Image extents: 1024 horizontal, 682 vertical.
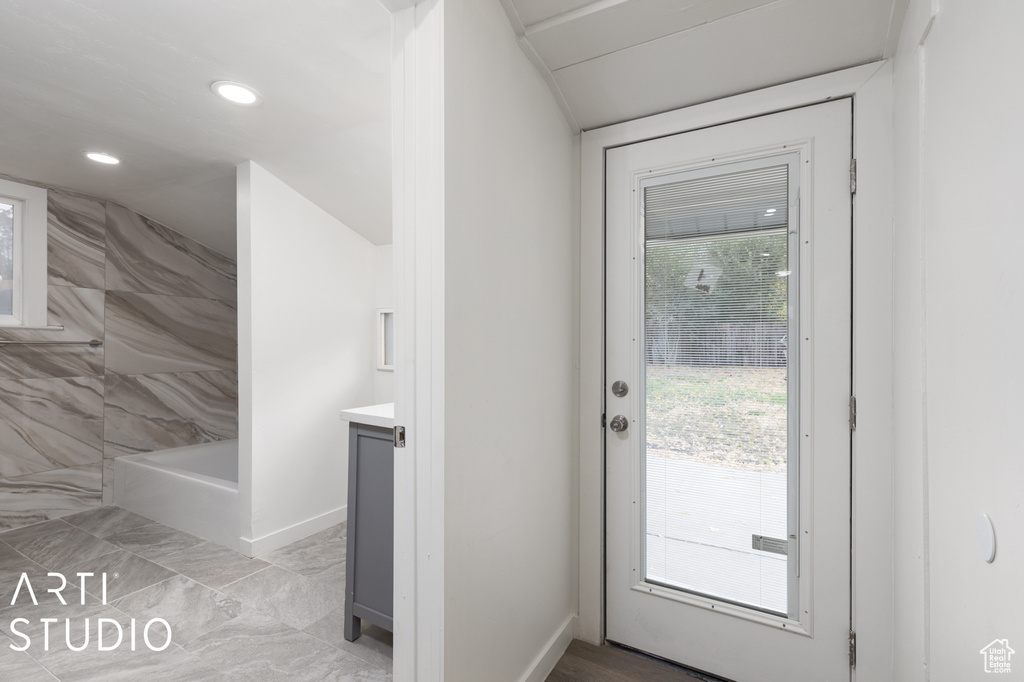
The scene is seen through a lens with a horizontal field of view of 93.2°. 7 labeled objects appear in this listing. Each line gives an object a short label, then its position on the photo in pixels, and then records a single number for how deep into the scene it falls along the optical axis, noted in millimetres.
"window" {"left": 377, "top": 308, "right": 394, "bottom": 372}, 3203
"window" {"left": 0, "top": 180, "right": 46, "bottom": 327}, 2775
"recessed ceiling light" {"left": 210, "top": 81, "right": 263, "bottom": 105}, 1795
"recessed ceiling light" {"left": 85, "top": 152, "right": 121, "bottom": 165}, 2434
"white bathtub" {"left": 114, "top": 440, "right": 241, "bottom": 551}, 2609
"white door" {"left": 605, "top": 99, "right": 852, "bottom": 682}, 1445
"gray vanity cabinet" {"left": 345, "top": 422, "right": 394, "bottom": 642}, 1681
